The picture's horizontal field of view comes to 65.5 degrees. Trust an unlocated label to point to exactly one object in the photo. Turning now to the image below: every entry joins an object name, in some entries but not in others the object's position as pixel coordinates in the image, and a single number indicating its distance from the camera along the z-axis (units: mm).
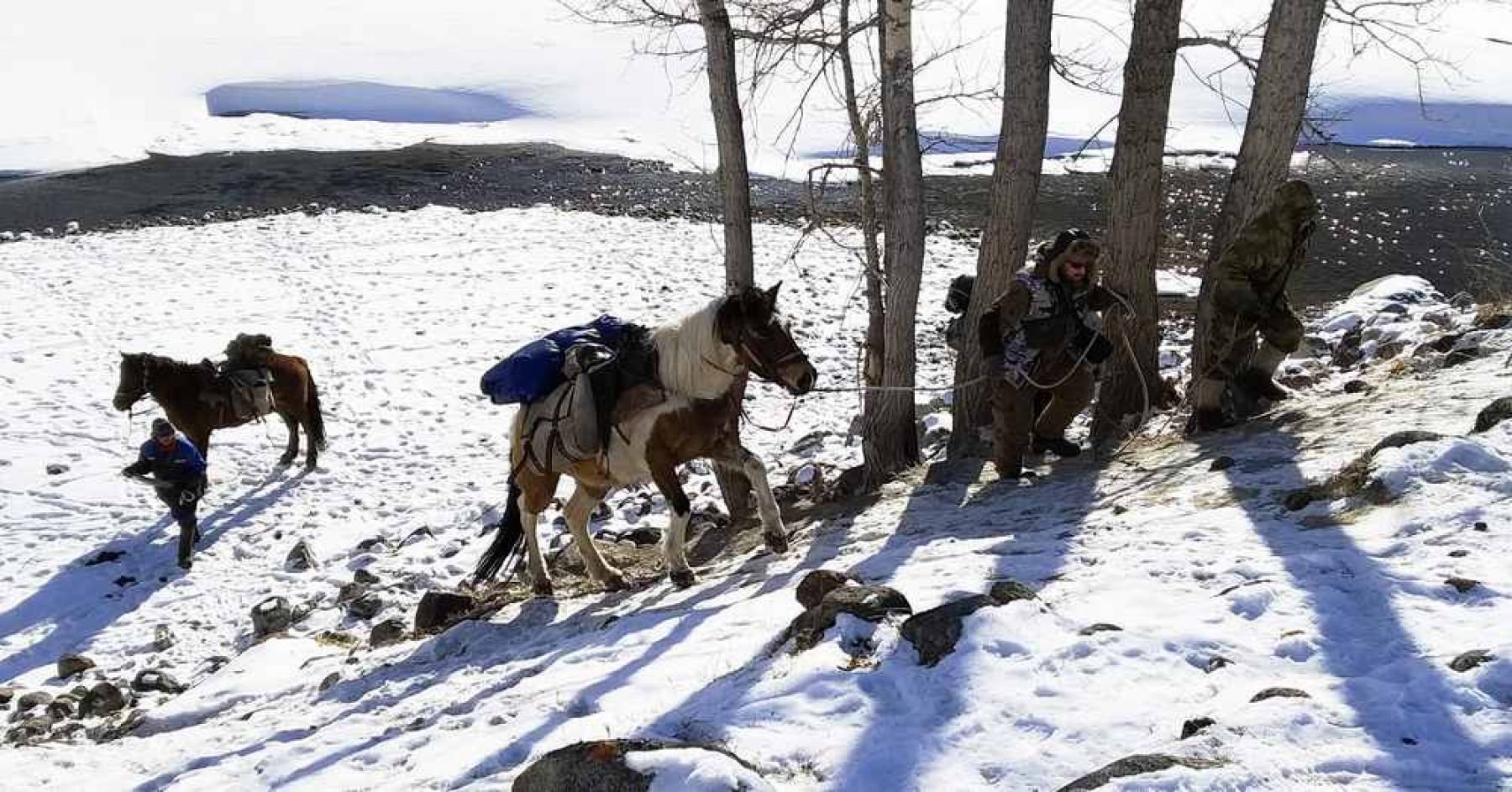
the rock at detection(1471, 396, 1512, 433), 6000
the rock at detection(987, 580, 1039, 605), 4982
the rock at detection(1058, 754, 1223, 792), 3561
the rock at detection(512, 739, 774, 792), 3906
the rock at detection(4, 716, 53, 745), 7199
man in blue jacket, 10211
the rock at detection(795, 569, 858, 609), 5648
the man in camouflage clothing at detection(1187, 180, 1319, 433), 7609
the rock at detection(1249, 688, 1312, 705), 3920
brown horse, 11211
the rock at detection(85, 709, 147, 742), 7094
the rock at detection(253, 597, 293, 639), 8961
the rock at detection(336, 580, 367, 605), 9297
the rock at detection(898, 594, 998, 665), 4691
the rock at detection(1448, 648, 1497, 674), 3883
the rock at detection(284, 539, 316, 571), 10070
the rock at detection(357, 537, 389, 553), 10296
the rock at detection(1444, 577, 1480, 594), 4434
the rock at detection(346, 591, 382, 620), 8969
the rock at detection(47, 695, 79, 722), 7684
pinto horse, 6852
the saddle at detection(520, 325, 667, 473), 7449
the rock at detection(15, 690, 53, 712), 7809
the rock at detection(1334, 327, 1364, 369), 10914
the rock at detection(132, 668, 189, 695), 8148
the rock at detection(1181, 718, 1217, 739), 3816
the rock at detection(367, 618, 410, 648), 8086
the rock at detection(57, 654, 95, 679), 8359
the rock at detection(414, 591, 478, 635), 8133
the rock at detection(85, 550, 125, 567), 10164
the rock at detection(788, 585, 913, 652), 5039
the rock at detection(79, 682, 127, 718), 7703
